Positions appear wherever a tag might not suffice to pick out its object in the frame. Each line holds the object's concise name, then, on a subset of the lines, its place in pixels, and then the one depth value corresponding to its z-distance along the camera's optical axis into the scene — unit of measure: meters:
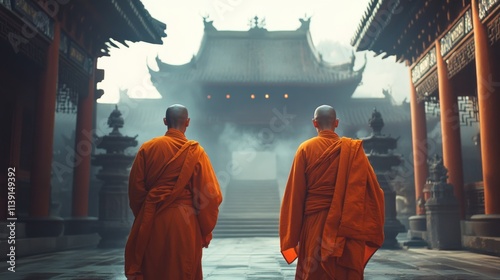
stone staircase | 18.15
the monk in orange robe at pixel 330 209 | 3.95
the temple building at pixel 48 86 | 10.28
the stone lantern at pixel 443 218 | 10.68
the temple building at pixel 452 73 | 9.53
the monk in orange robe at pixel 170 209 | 4.07
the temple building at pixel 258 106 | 28.28
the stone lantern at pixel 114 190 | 12.20
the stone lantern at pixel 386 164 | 12.13
